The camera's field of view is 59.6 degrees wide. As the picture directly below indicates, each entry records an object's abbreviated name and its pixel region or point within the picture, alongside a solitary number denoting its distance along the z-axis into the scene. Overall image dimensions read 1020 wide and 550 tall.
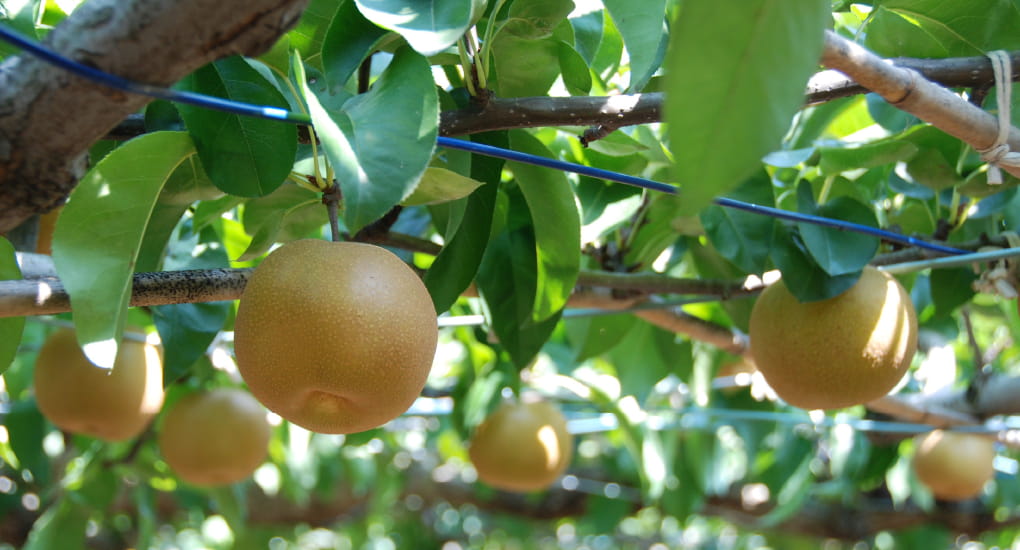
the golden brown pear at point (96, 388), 1.47
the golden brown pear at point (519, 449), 2.00
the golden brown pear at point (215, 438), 1.65
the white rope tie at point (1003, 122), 0.84
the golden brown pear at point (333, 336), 0.66
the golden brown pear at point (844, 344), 1.02
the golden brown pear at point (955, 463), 2.27
